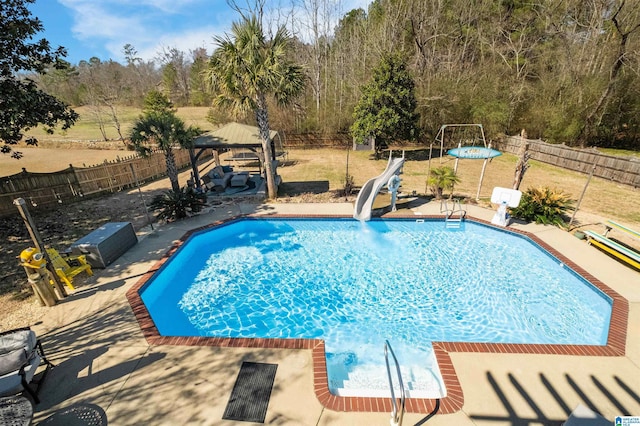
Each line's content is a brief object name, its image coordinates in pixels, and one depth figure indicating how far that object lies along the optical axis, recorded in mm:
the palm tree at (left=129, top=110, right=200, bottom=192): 11805
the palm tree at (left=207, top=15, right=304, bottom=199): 11336
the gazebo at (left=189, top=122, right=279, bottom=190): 14367
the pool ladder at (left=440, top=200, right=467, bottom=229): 12287
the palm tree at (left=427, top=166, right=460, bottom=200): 13391
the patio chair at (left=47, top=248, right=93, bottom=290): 7695
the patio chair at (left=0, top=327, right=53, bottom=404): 4598
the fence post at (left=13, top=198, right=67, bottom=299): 6317
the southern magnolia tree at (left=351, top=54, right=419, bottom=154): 21797
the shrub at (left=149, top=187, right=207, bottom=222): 12266
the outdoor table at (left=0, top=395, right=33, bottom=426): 4031
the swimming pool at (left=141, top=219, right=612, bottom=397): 6840
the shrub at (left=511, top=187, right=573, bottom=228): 11609
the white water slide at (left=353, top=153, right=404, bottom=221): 12633
